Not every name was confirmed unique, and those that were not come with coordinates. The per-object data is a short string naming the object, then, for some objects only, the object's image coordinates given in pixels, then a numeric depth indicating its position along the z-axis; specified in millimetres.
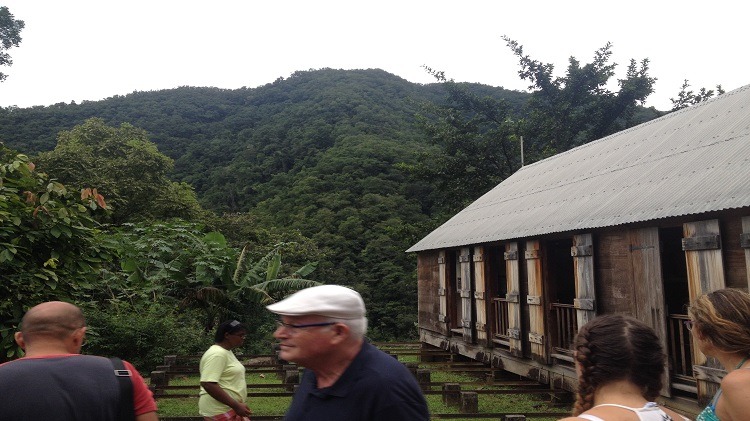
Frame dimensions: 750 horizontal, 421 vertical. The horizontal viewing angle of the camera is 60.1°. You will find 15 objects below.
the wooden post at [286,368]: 12402
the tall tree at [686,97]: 30750
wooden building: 7453
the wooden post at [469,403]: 9281
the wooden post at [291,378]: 11468
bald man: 3133
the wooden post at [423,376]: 11776
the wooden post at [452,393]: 10110
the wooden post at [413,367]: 12152
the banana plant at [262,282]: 19297
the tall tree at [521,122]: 29875
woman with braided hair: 2502
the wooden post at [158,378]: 11938
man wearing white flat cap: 2625
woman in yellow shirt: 5418
